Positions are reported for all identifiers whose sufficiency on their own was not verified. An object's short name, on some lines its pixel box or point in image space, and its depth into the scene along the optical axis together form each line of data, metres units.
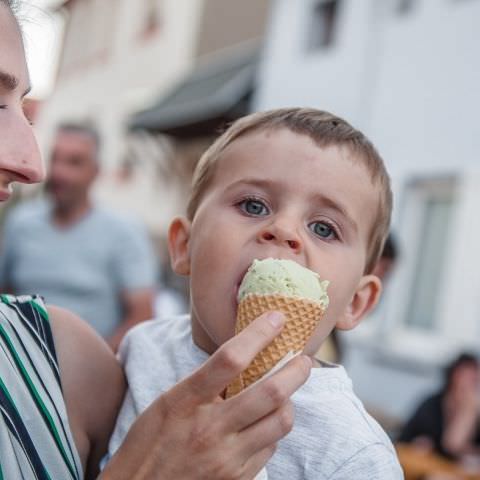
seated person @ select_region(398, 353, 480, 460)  6.16
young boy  1.53
